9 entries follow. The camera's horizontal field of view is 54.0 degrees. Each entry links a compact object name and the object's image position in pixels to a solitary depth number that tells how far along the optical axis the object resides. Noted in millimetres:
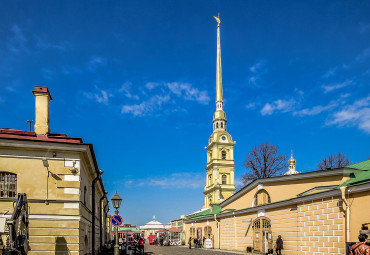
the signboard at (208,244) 37125
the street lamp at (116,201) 15053
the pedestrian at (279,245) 22297
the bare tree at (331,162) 53656
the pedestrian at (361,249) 7643
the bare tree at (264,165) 50469
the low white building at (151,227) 100438
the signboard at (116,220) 13516
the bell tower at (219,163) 74312
